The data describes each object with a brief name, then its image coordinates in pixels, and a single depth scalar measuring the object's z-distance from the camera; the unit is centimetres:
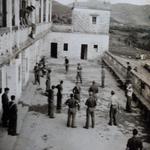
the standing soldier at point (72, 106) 1575
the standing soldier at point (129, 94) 1883
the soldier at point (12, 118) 1373
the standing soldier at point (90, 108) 1582
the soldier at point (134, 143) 1130
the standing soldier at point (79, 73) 2608
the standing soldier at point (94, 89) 1985
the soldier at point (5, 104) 1448
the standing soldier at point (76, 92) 1855
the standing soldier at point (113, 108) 1661
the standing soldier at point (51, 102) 1732
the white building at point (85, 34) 3997
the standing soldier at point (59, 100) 1859
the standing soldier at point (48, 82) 2175
